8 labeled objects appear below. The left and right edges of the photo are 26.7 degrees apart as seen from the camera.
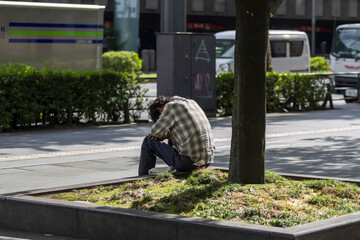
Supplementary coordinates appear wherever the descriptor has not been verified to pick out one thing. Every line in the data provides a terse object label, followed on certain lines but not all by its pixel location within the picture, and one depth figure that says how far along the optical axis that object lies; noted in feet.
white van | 88.43
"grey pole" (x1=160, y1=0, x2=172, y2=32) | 84.74
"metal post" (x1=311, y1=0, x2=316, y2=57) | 177.02
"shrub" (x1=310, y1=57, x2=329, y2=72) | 126.11
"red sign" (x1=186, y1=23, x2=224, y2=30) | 172.04
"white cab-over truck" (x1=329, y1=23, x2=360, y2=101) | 84.17
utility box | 54.90
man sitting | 25.73
